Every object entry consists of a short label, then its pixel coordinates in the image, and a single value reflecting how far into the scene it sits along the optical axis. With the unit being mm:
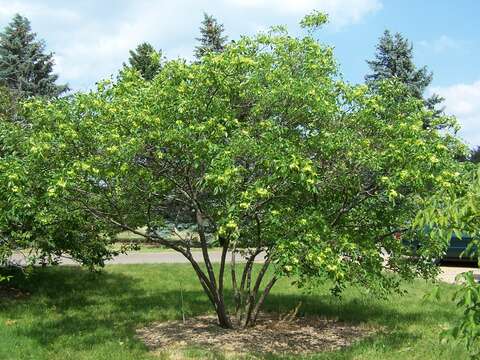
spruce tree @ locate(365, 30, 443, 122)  29031
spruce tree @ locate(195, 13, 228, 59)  30531
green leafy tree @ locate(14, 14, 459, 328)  6270
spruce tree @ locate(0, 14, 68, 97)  29500
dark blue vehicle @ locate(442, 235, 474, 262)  16859
